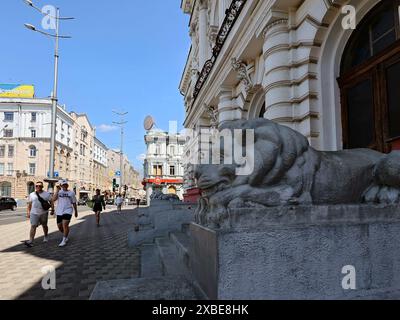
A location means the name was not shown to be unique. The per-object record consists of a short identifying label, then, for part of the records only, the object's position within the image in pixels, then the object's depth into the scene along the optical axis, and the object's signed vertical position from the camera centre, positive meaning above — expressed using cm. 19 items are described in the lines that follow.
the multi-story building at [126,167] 10398 +680
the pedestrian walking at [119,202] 2856 -138
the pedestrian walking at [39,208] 908 -60
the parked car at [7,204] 3355 -177
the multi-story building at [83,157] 7244 +716
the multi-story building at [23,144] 5691 +768
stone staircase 231 -77
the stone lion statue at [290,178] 256 +6
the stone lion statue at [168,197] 1105 -39
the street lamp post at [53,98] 2032 +593
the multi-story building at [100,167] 8934 +590
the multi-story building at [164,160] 5834 +489
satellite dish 3130 +632
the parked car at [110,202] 5446 -265
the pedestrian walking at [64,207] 898 -56
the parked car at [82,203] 5051 -256
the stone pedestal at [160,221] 690 -83
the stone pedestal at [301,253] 218 -49
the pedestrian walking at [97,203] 1521 -79
